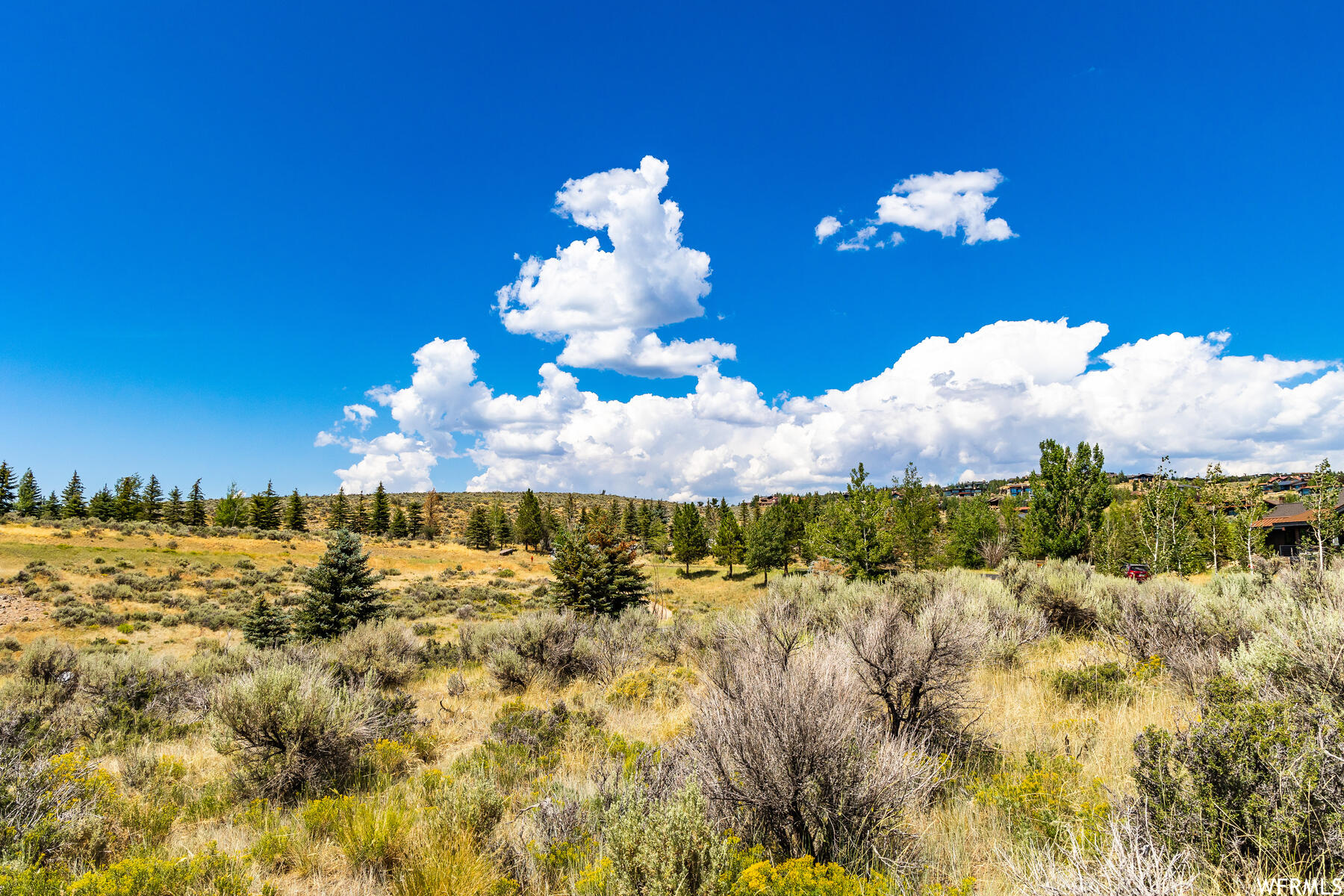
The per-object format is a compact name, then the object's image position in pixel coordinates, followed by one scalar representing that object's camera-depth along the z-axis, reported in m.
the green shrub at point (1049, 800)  3.40
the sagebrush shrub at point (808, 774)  3.66
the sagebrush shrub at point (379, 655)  10.10
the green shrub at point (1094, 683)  6.45
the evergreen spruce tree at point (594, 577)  25.20
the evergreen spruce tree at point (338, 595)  15.87
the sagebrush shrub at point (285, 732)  5.66
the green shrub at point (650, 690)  8.52
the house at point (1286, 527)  41.06
